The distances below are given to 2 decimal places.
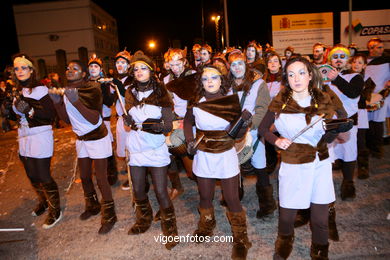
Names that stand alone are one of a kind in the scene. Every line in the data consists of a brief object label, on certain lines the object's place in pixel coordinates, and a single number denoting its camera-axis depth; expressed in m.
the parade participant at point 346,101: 4.16
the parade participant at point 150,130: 3.68
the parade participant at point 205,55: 6.54
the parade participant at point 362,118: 5.15
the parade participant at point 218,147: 3.37
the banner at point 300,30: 15.41
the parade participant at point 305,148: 2.95
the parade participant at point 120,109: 5.51
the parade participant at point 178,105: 5.05
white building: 40.56
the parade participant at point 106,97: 5.15
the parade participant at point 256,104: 4.04
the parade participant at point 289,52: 7.51
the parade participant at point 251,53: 6.10
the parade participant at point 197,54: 7.21
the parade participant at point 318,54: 6.47
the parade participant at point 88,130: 3.82
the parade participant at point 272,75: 5.57
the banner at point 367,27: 14.98
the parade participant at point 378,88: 6.11
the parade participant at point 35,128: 4.15
